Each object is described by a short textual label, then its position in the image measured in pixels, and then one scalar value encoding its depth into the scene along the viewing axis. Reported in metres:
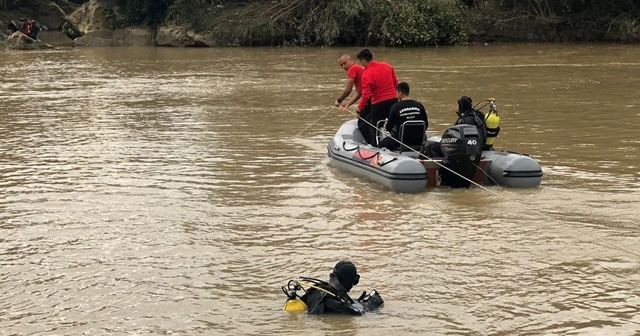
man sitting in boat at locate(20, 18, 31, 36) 39.59
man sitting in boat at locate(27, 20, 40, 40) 39.75
